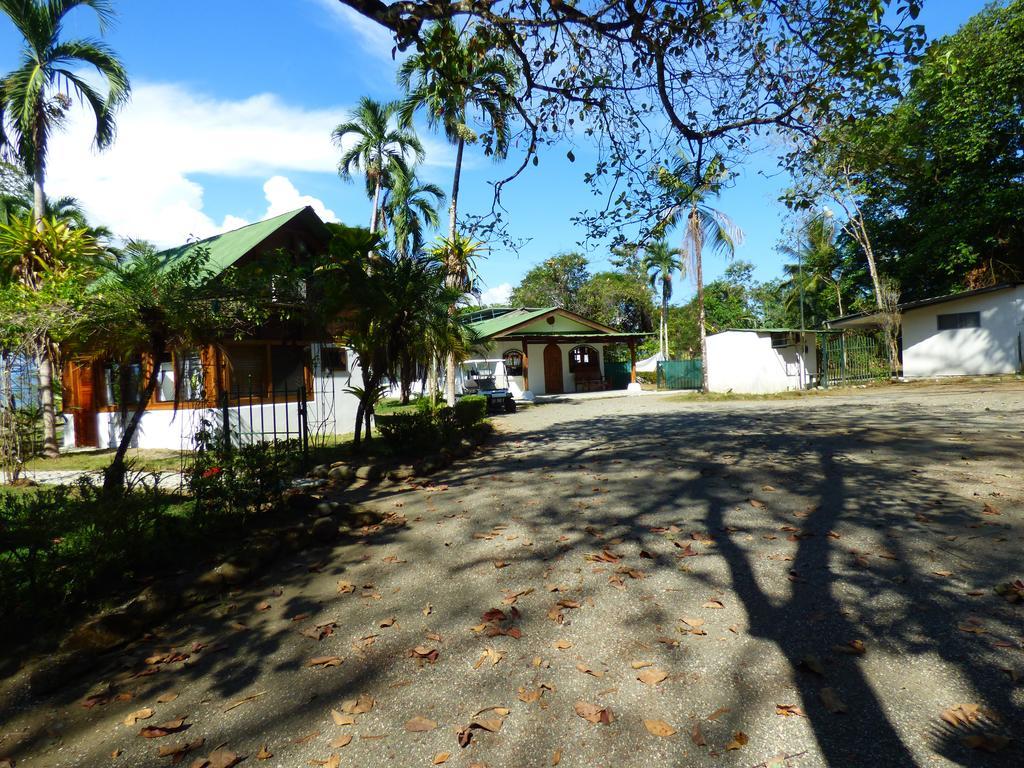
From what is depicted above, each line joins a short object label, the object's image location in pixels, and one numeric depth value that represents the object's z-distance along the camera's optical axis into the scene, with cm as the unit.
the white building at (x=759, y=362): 2434
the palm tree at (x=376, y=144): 2312
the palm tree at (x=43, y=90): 1234
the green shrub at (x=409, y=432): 1008
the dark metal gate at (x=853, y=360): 2395
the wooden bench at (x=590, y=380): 3216
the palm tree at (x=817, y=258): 3219
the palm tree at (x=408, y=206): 2384
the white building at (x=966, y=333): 2261
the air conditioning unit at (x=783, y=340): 2474
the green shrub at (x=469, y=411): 1273
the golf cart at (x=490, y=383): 2086
